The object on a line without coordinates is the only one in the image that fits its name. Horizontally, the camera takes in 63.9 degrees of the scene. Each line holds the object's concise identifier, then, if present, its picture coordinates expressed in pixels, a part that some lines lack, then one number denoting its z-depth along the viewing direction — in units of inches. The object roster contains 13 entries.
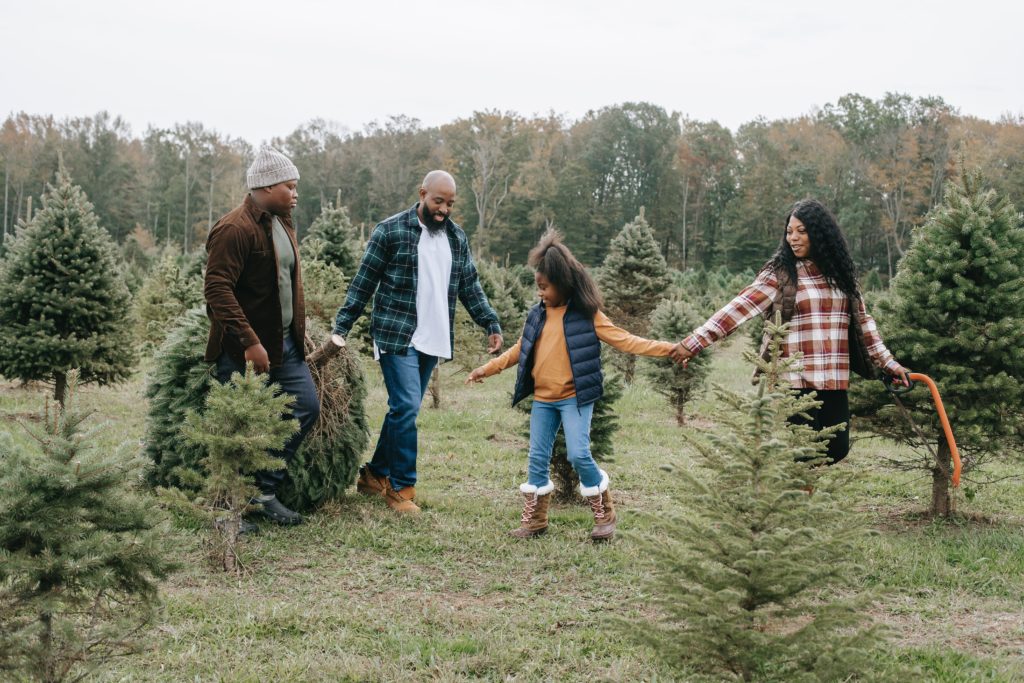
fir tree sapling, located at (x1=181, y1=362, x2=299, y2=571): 165.0
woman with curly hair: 195.3
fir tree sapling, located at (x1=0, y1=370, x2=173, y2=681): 91.4
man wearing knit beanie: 184.7
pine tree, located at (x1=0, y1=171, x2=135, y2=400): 346.6
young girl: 203.2
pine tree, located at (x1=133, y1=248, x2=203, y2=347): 613.3
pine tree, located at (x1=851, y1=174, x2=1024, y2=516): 214.5
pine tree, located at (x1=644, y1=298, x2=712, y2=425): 427.8
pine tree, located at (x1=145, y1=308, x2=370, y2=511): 209.5
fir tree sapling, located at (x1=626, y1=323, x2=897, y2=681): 89.6
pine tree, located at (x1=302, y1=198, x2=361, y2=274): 569.1
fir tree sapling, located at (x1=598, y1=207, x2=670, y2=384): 709.9
